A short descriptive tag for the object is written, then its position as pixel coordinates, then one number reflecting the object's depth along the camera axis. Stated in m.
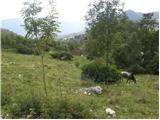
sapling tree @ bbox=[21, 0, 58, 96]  6.49
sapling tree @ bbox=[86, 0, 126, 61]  8.35
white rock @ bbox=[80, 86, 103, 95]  7.09
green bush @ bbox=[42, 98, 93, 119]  4.70
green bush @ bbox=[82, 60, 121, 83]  8.98
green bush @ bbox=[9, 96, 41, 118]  4.85
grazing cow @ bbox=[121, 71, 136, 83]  9.98
